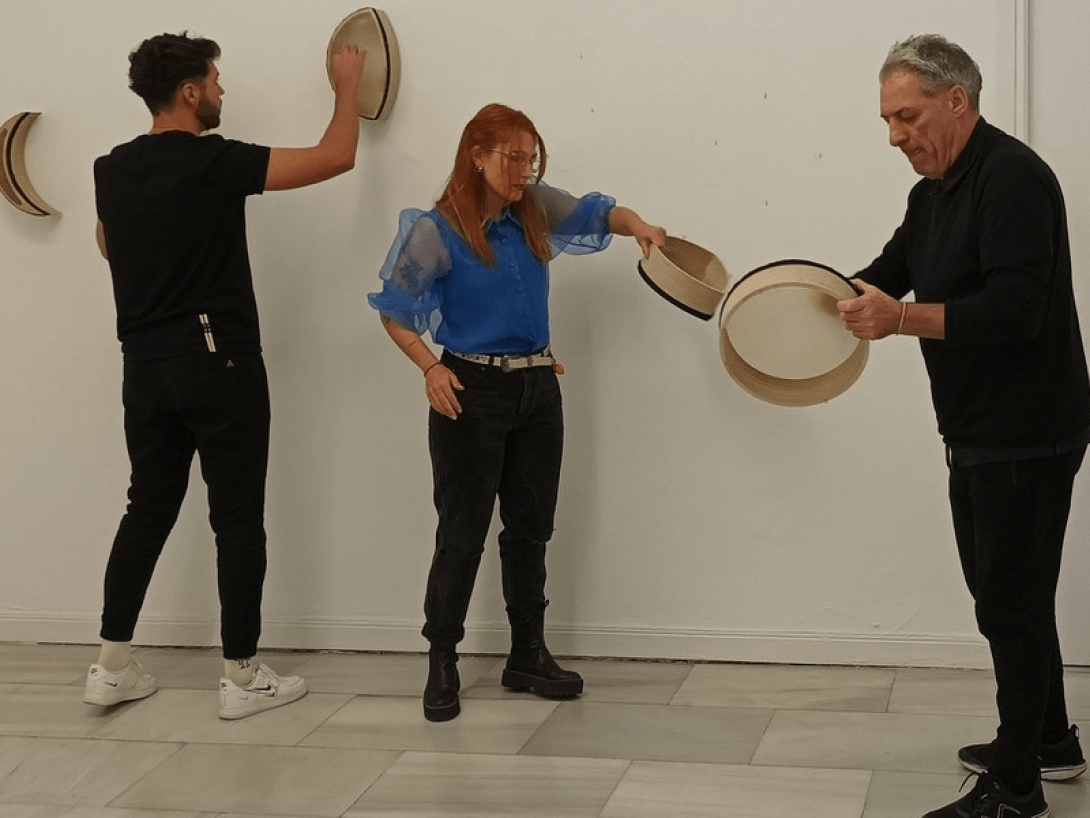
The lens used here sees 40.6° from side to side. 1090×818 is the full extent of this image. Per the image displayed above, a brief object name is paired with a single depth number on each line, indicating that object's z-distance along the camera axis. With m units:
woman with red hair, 3.22
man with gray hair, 2.33
